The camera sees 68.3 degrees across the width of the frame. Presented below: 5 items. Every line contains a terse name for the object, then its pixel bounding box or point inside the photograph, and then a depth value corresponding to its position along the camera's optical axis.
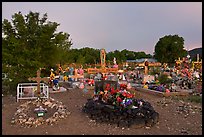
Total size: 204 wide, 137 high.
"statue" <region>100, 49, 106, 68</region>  10.28
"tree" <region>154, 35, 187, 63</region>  32.56
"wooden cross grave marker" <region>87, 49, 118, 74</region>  10.29
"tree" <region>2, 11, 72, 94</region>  7.72
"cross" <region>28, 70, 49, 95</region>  6.91
